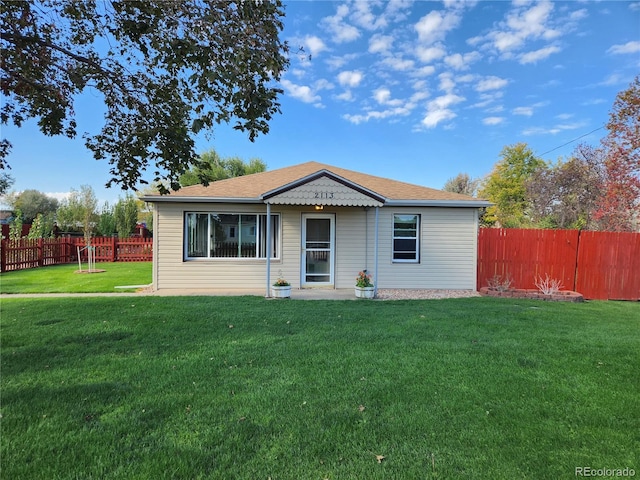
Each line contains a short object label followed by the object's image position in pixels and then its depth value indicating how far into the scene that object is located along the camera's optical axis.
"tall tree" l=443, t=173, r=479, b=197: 39.00
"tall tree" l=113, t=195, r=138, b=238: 21.37
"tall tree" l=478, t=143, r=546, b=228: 32.41
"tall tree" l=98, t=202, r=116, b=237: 21.75
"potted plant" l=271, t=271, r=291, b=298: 8.66
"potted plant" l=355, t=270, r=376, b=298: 8.88
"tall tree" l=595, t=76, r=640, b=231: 12.27
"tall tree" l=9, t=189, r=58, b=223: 34.59
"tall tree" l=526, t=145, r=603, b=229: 20.39
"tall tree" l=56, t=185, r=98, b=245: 18.42
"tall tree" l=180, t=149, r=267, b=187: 29.82
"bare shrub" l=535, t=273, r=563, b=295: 9.33
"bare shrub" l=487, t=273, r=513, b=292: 9.71
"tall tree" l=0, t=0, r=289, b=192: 3.85
